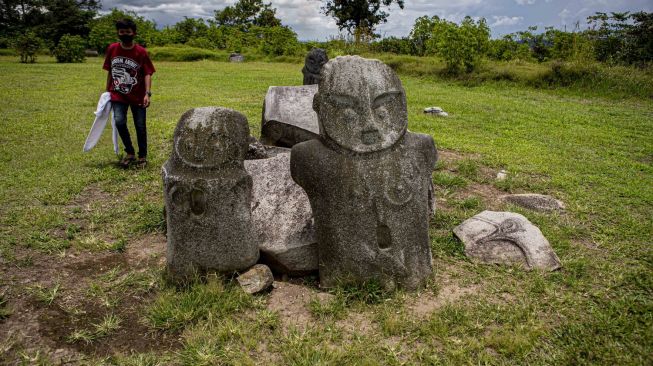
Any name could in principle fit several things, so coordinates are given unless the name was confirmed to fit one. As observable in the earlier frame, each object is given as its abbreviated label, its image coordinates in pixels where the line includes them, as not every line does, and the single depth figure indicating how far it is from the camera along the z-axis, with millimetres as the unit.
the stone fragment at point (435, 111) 11281
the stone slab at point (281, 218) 3805
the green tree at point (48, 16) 35719
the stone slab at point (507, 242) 4047
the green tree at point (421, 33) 24562
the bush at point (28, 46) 25516
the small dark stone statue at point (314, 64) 10148
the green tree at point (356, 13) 32428
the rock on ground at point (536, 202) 5508
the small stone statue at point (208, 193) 3402
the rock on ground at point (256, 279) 3508
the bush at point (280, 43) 28947
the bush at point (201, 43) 35812
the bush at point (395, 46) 26766
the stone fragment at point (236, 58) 29172
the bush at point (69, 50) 27138
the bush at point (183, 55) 29750
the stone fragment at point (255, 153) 5500
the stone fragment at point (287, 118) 6250
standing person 6102
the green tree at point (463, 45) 17312
